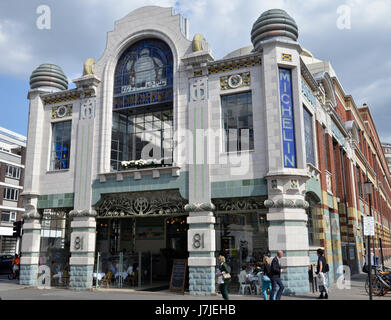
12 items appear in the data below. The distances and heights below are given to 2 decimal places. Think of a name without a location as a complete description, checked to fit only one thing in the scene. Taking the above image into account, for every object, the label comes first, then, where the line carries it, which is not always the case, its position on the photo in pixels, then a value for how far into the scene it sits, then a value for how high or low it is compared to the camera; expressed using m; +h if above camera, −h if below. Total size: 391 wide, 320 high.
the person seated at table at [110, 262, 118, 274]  19.83 -1.13
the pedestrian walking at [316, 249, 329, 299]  14.74 -1.05
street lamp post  18.14 +2.61
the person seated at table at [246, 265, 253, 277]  17.22 -1.11
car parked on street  30.24 -1.40
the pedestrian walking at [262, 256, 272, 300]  13.24 -1.09
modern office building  49.69 +6.84
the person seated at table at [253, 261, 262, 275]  16.48 -1.06
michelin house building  16.81 +4.28
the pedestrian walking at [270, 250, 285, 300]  12.98 -0.97
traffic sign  13.96 +0.63
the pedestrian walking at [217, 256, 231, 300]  13.08 -1.10
